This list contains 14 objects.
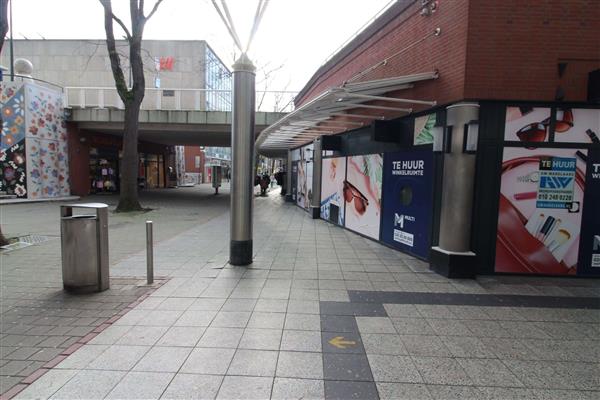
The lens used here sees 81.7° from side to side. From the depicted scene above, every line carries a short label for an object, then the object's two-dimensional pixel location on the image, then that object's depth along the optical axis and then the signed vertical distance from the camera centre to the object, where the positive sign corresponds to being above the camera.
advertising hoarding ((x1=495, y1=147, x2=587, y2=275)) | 5.52 -0.49
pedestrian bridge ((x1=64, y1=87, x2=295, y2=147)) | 17.42 +2.52
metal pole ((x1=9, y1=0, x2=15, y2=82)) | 15.31 +4.57
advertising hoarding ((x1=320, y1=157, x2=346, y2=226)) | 10.41 -0.49
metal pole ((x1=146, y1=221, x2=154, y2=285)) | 5.16 -1.30
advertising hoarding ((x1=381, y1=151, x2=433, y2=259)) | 6.47 -0.50
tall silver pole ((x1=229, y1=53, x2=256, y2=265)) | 5.86 +0.25
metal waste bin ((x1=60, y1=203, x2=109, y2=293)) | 4.59 -1.10
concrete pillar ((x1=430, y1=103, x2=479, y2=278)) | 5.44 -0.33
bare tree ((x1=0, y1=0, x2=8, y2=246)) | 6.40 +2.72
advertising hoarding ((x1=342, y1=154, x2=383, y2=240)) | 8.29 -0.48
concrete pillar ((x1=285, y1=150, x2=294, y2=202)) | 19.37 -0.30
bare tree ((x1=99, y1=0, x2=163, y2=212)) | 13.05 +3.02
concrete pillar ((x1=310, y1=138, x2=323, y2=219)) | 11.96 -0.22
